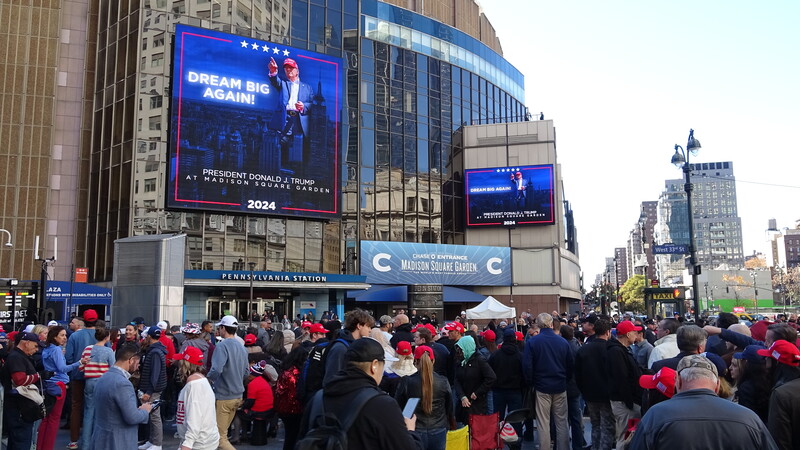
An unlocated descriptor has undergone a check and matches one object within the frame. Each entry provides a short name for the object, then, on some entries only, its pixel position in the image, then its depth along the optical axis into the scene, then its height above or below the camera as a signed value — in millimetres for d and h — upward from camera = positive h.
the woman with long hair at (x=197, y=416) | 6598 -1282
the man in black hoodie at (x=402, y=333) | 10523 -683
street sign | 21578 +1484
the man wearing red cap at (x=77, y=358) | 10664 -1199
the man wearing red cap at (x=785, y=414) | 4738 -912
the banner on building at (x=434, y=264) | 43125 +1998
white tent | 25188 -747
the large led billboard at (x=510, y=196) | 46531 +7127
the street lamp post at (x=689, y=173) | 20245 +3901
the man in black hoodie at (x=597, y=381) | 8898 -1248
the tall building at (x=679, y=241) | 188375 +14596
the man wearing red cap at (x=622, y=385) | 8555 -1239
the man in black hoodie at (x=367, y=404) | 3600 -645
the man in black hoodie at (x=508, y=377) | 10250 -1355
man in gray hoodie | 8702 -1132
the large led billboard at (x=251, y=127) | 35031 +9413
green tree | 116625 -546
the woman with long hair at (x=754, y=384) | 6039 -872
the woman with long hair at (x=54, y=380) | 9469 -1331
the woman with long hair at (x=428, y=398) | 6961 -1160
